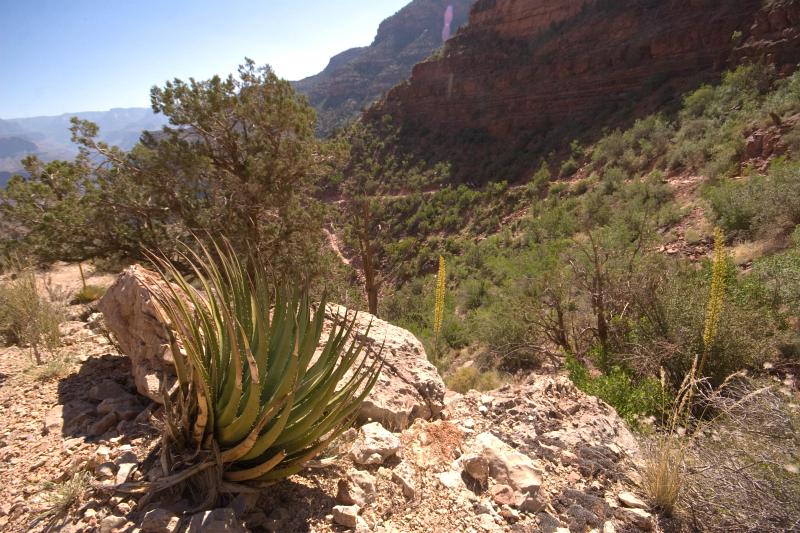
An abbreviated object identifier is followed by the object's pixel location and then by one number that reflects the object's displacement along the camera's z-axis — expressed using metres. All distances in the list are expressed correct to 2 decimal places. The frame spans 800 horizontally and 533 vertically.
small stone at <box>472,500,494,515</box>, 1.97
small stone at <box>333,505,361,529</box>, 1.80
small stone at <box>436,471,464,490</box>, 2.15
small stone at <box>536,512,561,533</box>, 1.89
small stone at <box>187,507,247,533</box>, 1.51
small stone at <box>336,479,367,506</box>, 1.94
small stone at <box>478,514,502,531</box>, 1.88
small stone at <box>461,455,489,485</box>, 2.18
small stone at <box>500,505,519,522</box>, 1.96
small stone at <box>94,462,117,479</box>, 1.83
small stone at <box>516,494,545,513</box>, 2.02
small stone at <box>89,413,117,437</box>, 2.24
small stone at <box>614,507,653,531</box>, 1.92
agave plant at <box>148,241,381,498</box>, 1.61
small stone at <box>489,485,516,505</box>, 2.03
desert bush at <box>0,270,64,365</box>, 3.45
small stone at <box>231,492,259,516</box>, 1.68
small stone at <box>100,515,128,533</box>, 1.57
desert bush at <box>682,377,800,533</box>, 1.83
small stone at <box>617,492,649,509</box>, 2.02
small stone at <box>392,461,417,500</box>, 2.07
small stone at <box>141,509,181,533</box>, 1.53
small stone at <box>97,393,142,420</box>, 2.37
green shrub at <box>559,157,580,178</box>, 24.03
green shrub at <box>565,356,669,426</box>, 3.48
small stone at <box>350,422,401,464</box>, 2.20
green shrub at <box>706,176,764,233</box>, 8.10
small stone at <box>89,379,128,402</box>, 2.62
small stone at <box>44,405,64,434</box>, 2.34
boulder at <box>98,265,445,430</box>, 2.37
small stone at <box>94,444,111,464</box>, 1.93
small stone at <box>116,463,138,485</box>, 1.78
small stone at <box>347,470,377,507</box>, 2.01
